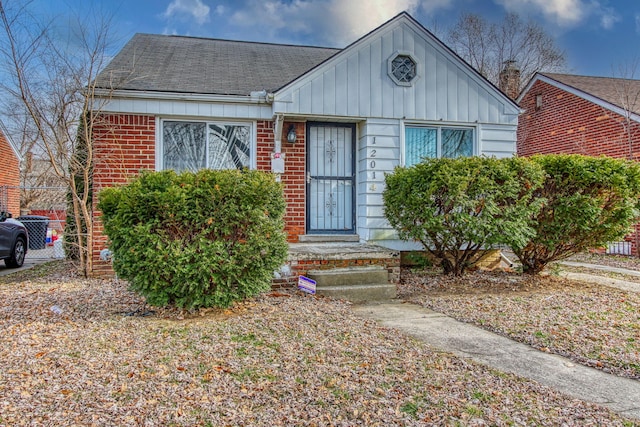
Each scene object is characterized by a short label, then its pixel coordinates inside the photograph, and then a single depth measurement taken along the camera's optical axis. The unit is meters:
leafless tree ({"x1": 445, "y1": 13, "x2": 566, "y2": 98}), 23.27
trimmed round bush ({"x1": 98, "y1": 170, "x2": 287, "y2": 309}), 4.28
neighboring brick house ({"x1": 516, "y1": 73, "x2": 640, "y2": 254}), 11.38
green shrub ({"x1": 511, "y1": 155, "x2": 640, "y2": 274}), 6.37
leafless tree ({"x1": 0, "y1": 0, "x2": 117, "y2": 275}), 6.63
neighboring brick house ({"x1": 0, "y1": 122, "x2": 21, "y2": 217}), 16.47
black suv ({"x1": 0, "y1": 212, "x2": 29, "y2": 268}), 9.04
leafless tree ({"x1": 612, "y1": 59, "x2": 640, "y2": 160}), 11.11
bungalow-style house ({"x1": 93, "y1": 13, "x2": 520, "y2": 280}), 7.20
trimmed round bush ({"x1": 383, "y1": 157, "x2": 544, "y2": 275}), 5.97
